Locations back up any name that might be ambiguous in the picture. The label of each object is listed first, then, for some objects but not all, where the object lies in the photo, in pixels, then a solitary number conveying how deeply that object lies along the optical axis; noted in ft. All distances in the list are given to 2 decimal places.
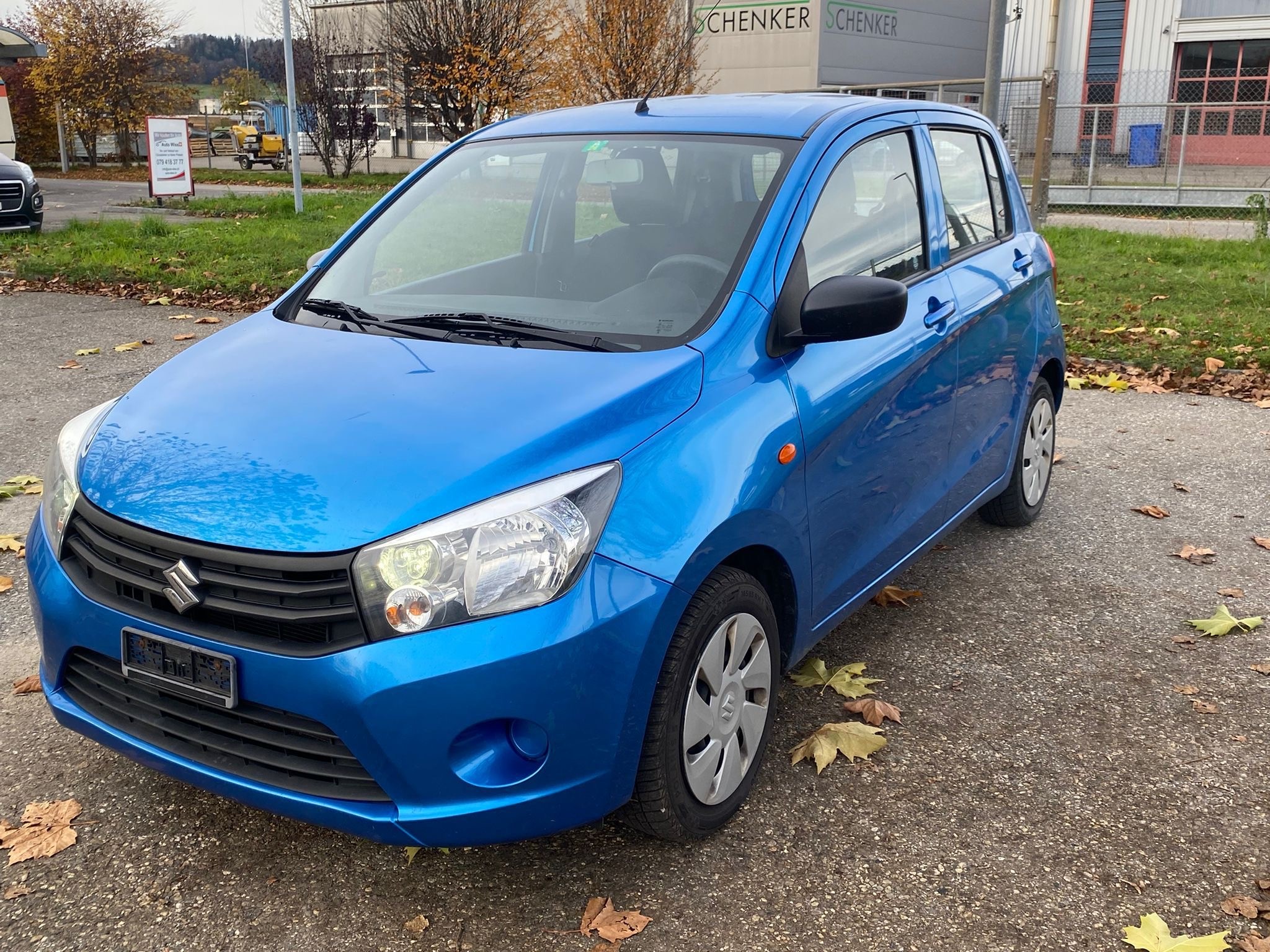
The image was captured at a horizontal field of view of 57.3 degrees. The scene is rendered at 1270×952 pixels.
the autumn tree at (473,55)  92.07
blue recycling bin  72.18
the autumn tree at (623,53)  72.43
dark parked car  50.08
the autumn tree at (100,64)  124.57
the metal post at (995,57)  40.42
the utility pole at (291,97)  58.44
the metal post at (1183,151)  66.64
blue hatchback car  7.78
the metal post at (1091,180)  70.23
